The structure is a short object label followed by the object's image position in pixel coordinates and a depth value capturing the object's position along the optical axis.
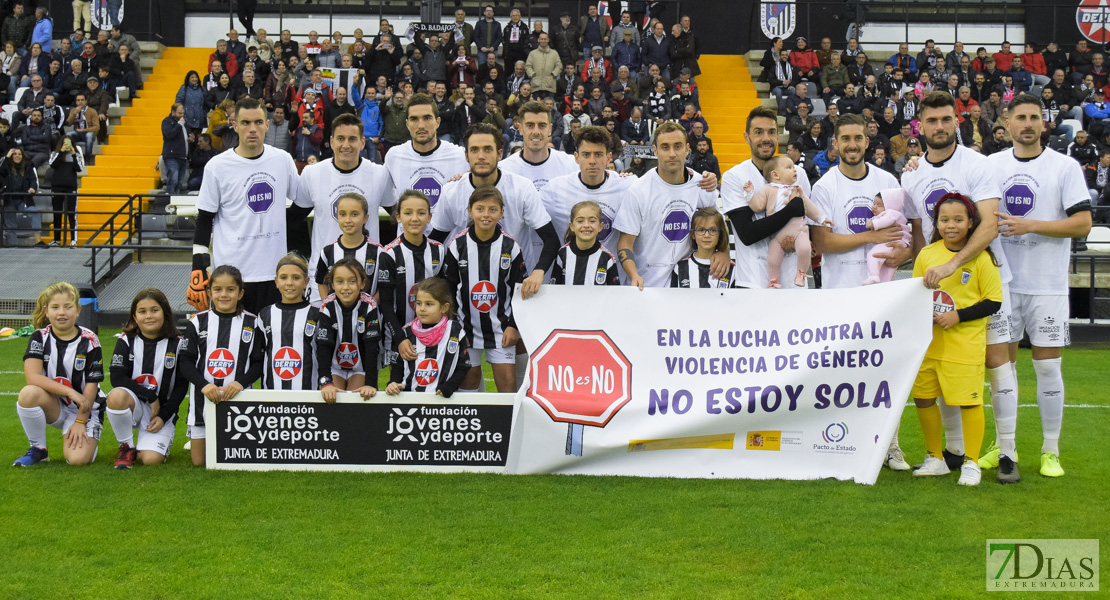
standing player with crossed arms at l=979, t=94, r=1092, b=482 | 5.96
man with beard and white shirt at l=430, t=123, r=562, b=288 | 6.46
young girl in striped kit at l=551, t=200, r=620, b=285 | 6.39
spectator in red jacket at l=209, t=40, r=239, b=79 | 21.45
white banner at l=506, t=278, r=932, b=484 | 5.74
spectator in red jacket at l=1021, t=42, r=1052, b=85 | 22.83
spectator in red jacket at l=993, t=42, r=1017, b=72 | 23.05
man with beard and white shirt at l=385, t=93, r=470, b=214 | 6.98
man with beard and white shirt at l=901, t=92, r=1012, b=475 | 5.84
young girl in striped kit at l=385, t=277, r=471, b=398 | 6.04
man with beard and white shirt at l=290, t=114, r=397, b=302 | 6.86
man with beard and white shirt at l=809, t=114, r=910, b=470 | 6.06
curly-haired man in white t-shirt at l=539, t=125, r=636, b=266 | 6.60
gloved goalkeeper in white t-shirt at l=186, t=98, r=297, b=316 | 6.74
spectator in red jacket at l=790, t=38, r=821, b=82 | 22.31
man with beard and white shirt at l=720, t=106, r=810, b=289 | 6.13
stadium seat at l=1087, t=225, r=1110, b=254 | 15.59
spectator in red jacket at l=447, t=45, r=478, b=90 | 20.88
